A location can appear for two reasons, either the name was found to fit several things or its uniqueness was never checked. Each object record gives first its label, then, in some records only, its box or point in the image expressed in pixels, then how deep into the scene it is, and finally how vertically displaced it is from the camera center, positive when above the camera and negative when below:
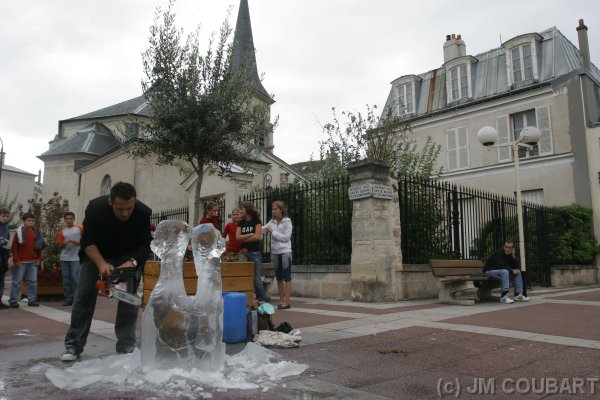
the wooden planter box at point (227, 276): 5.53 -0.19
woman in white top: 7.60 +0.23
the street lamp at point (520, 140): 9.82 +2.68
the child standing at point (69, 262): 8.56 +0.00
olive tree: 9.62 +3.43
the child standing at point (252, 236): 7.08 +0.40
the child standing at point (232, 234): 7.45 +0.47
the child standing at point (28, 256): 8.27 +0.11
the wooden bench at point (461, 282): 8.52 -0.40
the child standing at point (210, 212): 7.87 +0.86
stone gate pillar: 8.55 +0.54
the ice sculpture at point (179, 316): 3.24 -0.39
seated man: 8.88 -0.16
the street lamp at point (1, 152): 21.25 +5.29
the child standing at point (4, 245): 7.88 +0.30
